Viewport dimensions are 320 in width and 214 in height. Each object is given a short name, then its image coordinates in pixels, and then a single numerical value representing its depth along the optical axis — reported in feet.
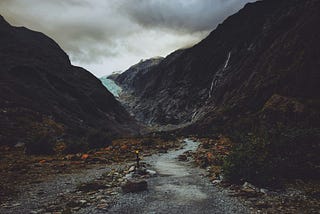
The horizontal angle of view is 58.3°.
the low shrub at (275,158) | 43.96
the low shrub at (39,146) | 93.40
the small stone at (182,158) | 87.97
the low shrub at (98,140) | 120.40
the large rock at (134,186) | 43.32
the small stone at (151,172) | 58.39
